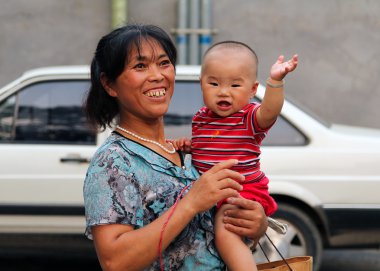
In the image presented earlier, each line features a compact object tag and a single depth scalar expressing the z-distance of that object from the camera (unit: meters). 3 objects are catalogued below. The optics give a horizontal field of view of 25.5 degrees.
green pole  9.86
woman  2.16
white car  5.68
